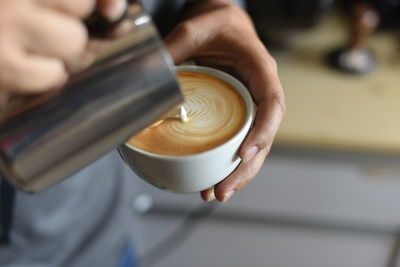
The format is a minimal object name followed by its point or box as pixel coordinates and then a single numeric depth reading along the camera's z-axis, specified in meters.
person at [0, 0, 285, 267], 0.24
